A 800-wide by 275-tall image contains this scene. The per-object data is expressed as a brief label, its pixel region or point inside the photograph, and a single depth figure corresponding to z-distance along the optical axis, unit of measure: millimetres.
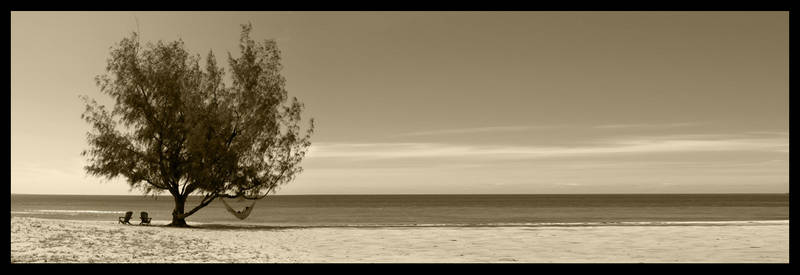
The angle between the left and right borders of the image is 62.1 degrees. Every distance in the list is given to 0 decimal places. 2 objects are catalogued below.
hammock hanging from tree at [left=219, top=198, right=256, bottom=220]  40275
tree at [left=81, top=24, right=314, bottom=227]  36062
